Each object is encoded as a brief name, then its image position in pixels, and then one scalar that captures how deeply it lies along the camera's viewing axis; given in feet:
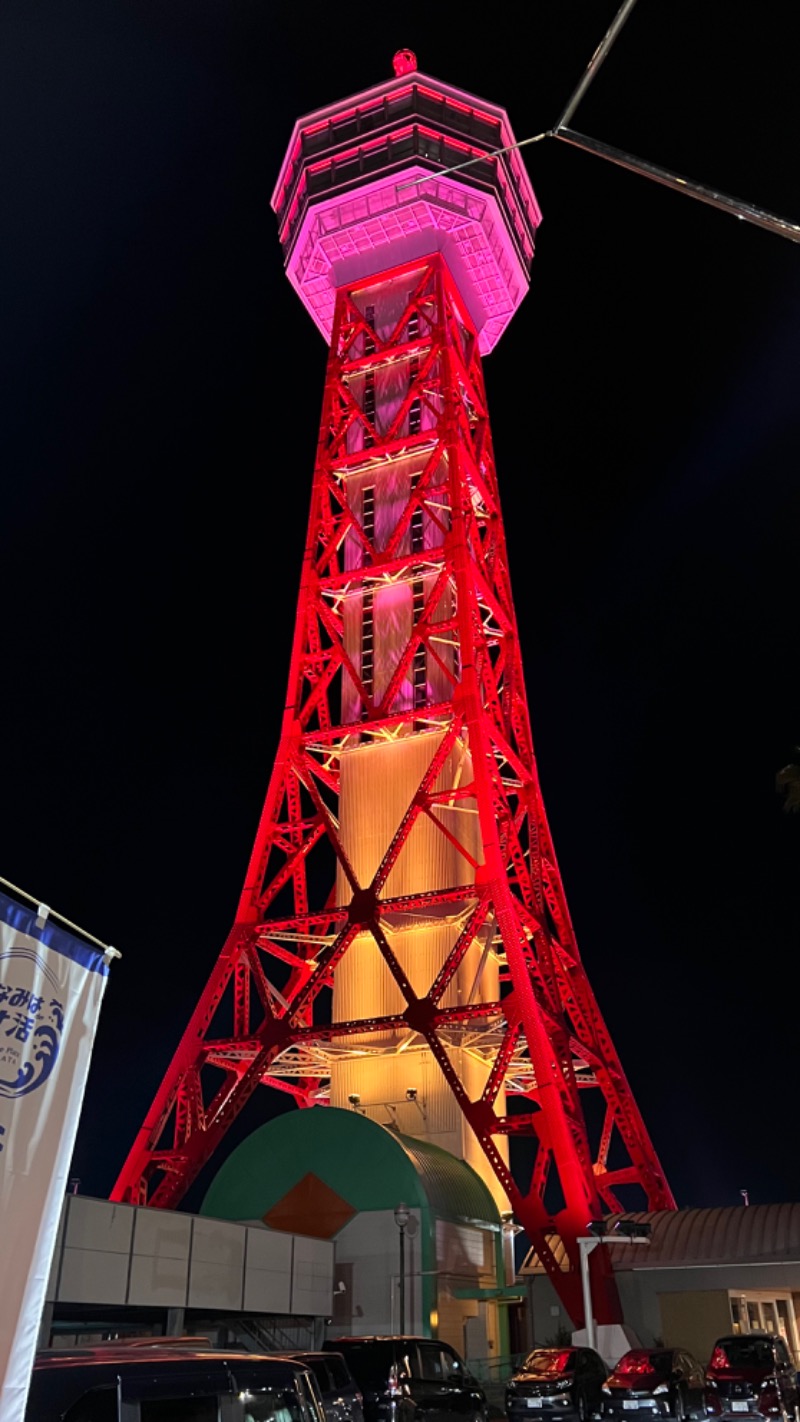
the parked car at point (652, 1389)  60.44
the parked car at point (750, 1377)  56.95
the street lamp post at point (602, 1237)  81.71
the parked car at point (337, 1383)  37.09
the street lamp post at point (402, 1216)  72.83
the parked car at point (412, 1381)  45.60
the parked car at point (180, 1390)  20.21
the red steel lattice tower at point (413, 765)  105.40
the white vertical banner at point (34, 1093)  16.57
